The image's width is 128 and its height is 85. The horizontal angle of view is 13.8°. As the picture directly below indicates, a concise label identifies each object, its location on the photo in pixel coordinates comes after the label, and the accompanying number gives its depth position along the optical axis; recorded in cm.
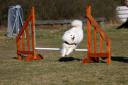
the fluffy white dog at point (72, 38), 1164
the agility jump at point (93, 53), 1142
